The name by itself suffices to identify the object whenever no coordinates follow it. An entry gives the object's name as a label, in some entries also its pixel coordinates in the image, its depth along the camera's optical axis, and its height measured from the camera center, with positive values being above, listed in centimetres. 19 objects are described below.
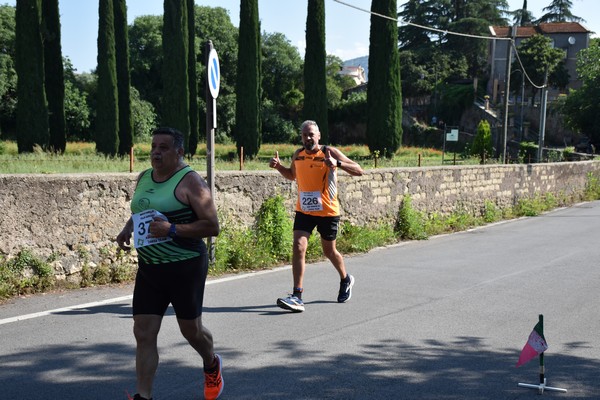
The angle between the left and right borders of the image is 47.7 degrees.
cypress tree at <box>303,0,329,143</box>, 3919 +349
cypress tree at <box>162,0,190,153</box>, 3781 +286
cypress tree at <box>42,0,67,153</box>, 3478 +261
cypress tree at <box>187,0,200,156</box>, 4259 +266
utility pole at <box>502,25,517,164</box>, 2659 +186
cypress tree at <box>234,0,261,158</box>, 3925 +195
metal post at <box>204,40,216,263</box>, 843 -18
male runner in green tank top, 407 -71
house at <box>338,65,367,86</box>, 13554 +1128
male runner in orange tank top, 676 -69
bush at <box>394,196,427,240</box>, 1235 -175
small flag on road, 438 -139
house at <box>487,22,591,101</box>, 8238 +1133
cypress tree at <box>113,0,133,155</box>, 3934 +310
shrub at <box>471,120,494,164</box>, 4647 -83
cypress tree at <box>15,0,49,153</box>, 3167 +201
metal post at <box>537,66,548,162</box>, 3075 +33
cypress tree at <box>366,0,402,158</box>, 3903 +222
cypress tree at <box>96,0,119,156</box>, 3694 +187
